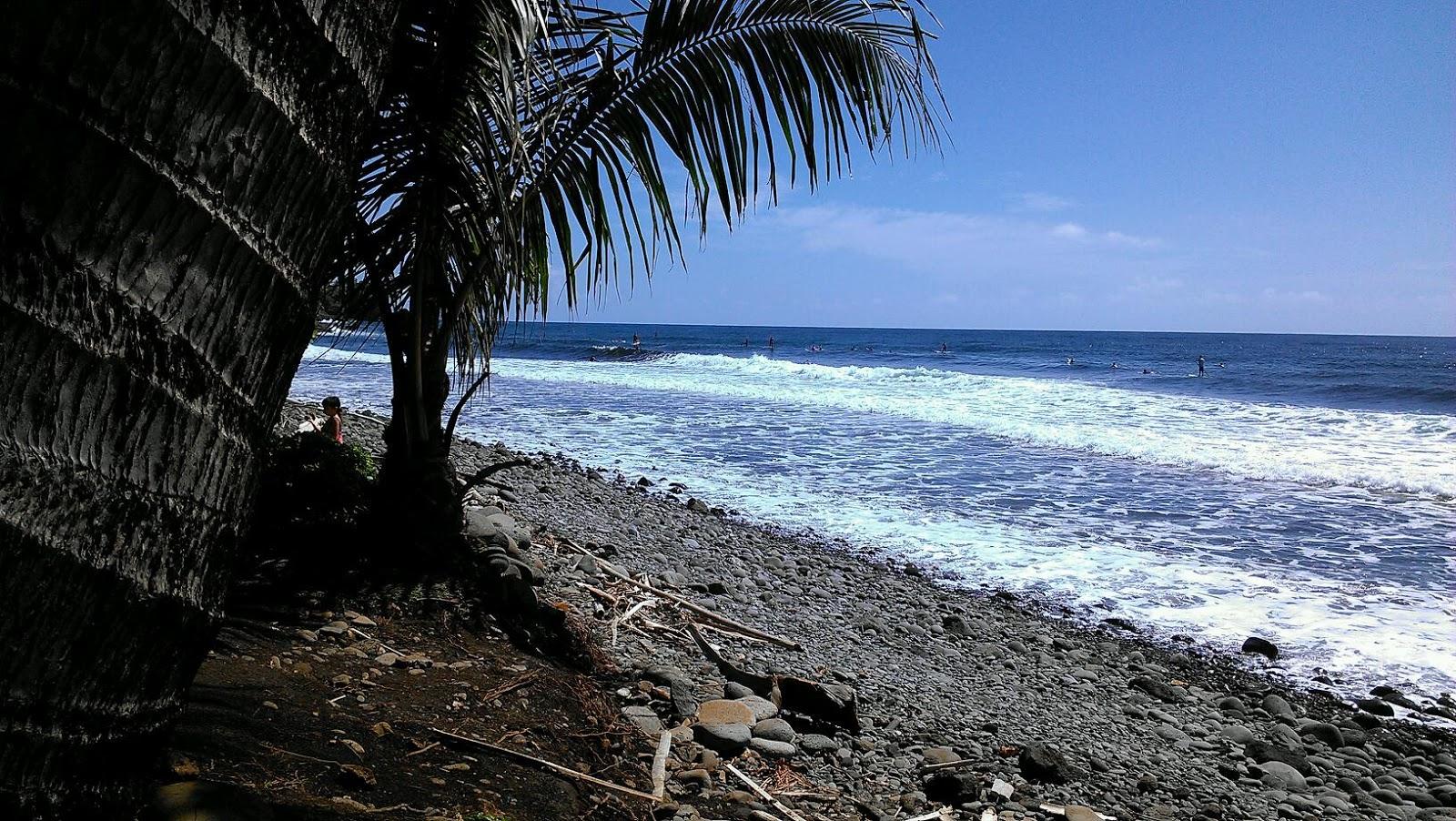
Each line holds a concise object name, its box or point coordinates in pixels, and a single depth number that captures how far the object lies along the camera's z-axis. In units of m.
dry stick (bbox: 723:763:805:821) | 3.35
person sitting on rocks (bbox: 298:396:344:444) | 8.07
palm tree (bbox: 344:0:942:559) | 3.82
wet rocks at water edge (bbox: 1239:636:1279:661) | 6.95
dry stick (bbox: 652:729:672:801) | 3.17
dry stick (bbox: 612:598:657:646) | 5.14
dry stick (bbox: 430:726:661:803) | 2.90
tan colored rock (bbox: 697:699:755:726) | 4.04
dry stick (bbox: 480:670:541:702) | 3.41
